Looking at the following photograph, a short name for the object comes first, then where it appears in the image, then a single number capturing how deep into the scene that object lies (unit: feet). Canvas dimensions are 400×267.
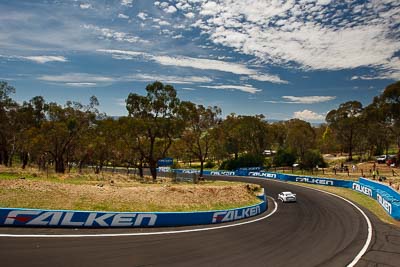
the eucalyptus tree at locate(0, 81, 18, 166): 182.50
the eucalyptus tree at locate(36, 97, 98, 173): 188.24
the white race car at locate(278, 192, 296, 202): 135.95
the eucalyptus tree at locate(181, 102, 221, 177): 195.23
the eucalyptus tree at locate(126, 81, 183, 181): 167.22
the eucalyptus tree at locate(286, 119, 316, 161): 302.86
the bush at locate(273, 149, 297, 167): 295.28
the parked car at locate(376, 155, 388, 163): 261.89
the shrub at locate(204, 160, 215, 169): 353.31
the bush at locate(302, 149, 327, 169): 256.11
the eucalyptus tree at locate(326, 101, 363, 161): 316.81
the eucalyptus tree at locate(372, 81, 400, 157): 249.34
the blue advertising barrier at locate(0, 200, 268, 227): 58.95
